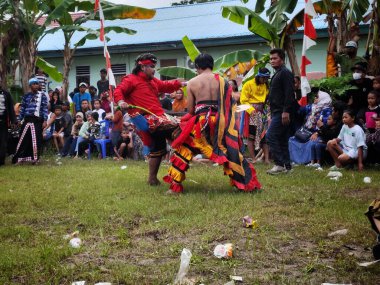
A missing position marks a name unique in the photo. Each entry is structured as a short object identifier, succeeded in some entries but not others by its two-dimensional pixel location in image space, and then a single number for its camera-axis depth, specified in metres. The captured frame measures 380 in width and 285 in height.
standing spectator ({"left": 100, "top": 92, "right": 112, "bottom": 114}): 17.55
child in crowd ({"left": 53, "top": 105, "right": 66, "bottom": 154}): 17.64
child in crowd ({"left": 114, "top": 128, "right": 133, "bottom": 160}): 15.59
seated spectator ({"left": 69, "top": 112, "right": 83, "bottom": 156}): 17.08
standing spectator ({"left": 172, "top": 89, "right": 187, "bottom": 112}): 15.26
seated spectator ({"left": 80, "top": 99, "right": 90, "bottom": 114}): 17.81
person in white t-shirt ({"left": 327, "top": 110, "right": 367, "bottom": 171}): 11.00
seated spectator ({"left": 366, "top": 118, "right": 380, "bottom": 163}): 11.05
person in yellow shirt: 13.32
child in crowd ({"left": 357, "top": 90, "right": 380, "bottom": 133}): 11.20
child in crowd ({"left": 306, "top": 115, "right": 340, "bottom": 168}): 12.02
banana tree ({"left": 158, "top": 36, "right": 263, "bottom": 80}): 15.88
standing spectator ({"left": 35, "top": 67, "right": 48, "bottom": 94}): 17.53
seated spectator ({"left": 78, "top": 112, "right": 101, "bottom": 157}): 16.48
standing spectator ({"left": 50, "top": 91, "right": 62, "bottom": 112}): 18.19
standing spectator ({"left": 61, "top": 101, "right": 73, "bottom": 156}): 17.75
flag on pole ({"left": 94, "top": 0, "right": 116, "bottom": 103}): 10.95
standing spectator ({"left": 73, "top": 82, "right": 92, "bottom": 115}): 18.75
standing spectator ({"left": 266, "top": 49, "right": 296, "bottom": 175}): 10.38
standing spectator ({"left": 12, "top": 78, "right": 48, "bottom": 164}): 13.75
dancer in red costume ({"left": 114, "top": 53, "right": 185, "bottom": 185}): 9.20
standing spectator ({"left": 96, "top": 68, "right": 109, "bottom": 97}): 20.09
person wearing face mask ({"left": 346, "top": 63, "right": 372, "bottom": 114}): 11.98
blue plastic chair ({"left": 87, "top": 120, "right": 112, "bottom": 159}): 16.22
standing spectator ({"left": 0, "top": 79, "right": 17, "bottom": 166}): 13.99
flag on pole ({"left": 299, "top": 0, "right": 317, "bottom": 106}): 9.50
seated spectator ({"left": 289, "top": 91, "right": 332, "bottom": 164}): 12.47
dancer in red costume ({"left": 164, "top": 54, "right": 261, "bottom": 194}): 8.40
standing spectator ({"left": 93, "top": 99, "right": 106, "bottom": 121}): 17.03
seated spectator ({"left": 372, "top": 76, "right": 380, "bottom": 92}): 11.25
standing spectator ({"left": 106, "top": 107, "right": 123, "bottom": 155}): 15.83
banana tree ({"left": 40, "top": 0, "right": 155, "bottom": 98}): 16.85
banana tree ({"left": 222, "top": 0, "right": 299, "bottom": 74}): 14.02
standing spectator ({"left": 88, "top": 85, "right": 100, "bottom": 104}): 20.05
